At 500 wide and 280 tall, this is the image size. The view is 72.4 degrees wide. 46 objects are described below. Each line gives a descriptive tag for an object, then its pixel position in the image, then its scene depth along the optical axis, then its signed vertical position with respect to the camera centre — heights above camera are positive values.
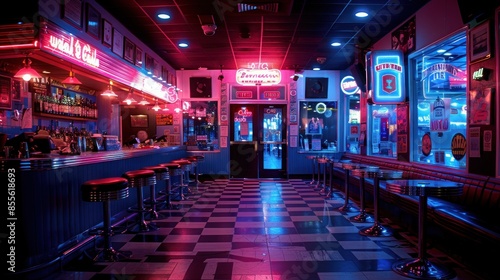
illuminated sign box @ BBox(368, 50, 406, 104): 6.31 +1.01
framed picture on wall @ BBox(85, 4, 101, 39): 5.26 +1.80
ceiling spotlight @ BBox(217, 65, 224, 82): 10.56 +1.77
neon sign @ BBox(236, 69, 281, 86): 9.07 +1.54
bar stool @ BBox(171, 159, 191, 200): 7.25 -0.67
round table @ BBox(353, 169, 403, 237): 4.63 -0.93
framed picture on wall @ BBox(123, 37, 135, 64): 6.74 +1.72
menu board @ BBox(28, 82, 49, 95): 6.34 +0.89
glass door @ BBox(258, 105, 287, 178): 11.02 -0.22
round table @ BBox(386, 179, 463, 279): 3.28 -0.93
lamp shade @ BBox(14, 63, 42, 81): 4.26 +0.77
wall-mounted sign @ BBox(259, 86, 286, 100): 10.88 +1.31
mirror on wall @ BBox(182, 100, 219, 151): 10.92 +0.33
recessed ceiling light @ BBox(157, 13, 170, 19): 6.04 +2.13
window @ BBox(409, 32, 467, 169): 5.33 +0.57
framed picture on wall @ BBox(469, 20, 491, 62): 4.20 +1.15
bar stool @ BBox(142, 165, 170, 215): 5.59 -0.70
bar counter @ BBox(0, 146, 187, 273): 3.20 -0.74
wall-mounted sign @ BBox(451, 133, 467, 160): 4.81 -0.18
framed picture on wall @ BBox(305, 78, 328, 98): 10.93 +1.47
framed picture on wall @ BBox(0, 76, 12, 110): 5.86 +0.73
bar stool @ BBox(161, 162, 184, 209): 6.30 -0.70
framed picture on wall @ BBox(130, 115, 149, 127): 10.64 +0.43
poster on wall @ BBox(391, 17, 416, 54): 6.22 +1.86
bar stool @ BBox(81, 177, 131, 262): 3.52 -0.64
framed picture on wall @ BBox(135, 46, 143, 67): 7.42 +1.73
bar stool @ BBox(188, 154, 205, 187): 9.10 -0.90
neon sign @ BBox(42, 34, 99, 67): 4.20 +1.17
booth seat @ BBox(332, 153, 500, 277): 3.19 -0.90
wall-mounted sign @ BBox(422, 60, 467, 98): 5.48 +0.93
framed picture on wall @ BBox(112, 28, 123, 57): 6.22 +1.72
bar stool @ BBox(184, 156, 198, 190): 8.20 -0.69
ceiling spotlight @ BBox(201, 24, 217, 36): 6.19 +1.94
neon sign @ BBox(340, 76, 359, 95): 9.24 +1.33
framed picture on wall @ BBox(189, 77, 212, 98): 10.88 +1.51
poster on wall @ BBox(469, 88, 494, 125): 4.21 +0.35
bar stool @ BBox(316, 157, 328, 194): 7.94 -0.64
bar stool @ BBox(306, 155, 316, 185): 9.81 -1.10
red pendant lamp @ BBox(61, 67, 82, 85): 5.00 +0.82
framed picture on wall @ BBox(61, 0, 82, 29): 4.62 +1.73
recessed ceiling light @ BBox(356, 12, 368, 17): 6.11 +2.16
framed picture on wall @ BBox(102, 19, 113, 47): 5.78 +1.76
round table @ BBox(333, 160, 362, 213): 6.10 -1.31
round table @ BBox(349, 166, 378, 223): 5.12 -1.25
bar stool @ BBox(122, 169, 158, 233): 4.56 -0.66
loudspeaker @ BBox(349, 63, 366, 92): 7.70 +1.37
